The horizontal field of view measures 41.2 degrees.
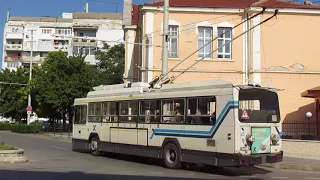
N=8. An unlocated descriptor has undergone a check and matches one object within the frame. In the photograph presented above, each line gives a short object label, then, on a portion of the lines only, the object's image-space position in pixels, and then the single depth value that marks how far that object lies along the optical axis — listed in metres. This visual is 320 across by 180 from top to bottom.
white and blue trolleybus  13.87
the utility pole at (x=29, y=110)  47.13
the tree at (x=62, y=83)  45.00
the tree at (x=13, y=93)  56.06
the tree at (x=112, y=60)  63.03
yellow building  29.88
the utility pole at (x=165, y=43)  22.36
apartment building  88.00
